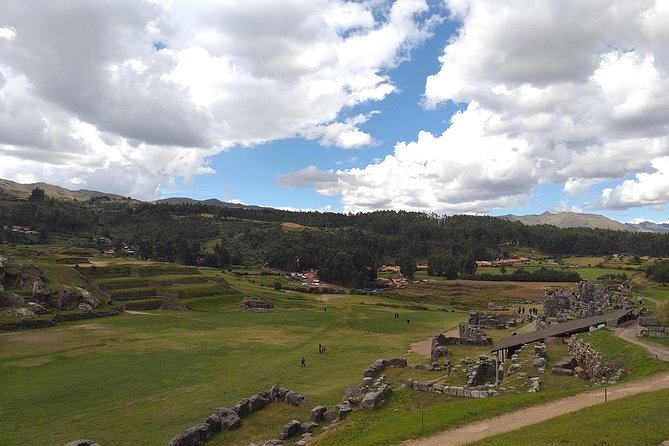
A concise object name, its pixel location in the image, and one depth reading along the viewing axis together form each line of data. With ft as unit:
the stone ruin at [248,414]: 72.79
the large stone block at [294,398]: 92.84
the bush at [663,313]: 110.56
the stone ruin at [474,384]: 81.97
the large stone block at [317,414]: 80.62
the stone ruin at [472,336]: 155.74
